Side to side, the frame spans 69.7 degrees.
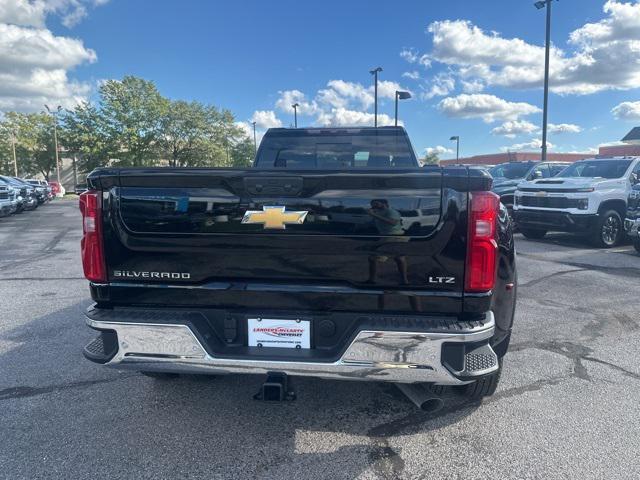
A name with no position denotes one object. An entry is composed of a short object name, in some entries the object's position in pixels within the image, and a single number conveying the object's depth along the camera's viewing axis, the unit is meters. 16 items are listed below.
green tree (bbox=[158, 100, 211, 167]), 48.91
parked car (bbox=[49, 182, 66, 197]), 40.31
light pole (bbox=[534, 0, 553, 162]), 18.00
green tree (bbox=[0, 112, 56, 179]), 55.47
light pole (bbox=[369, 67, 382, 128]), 29.38
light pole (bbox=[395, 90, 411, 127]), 24.36
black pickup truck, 2.39
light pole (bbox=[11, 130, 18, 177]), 53.12
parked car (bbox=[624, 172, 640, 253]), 8.99
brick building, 48.15
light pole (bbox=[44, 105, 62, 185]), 48.09
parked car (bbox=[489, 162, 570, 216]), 13.58
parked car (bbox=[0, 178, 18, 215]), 18.31
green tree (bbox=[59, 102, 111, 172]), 45.84
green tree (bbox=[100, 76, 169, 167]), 45.47
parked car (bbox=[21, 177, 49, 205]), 23.74
